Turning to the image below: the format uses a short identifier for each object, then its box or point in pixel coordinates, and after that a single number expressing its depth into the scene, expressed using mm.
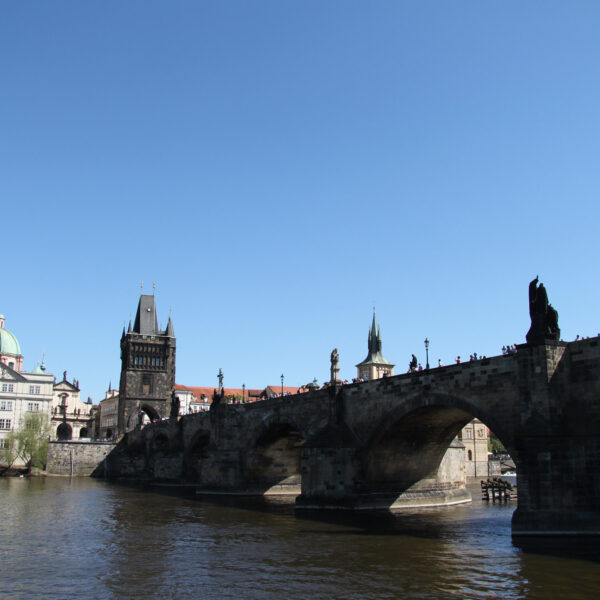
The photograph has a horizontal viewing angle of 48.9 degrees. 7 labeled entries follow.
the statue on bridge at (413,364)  38094
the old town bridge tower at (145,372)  120062
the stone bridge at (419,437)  25938
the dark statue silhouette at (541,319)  27891
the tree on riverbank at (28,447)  87312
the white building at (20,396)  99188
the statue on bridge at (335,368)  43253
